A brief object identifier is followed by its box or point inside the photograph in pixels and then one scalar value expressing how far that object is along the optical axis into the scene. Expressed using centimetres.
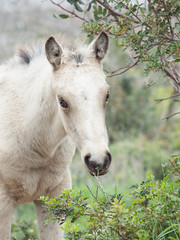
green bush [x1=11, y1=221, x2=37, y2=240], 1078
